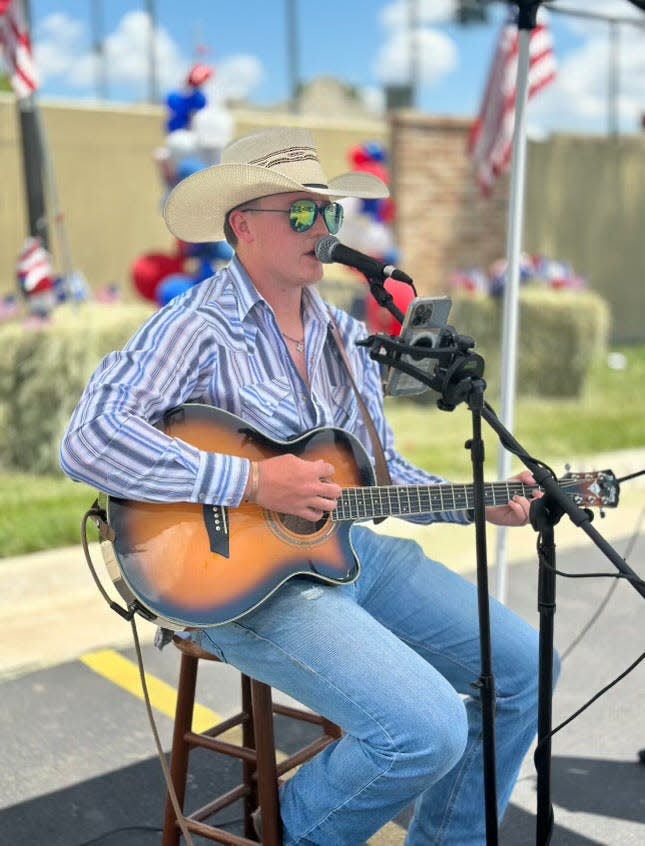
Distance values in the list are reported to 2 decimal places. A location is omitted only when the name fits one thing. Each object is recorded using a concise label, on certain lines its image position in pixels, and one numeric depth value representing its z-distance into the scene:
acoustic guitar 2.27
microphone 2.25
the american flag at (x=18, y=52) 6.99
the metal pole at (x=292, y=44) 15.41
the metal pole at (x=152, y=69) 14.10
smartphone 2.13
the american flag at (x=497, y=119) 8.20
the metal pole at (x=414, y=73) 17.06
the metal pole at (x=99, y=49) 16.06
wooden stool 2.38
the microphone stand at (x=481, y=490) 2.10
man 2.22
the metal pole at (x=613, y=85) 15.73
